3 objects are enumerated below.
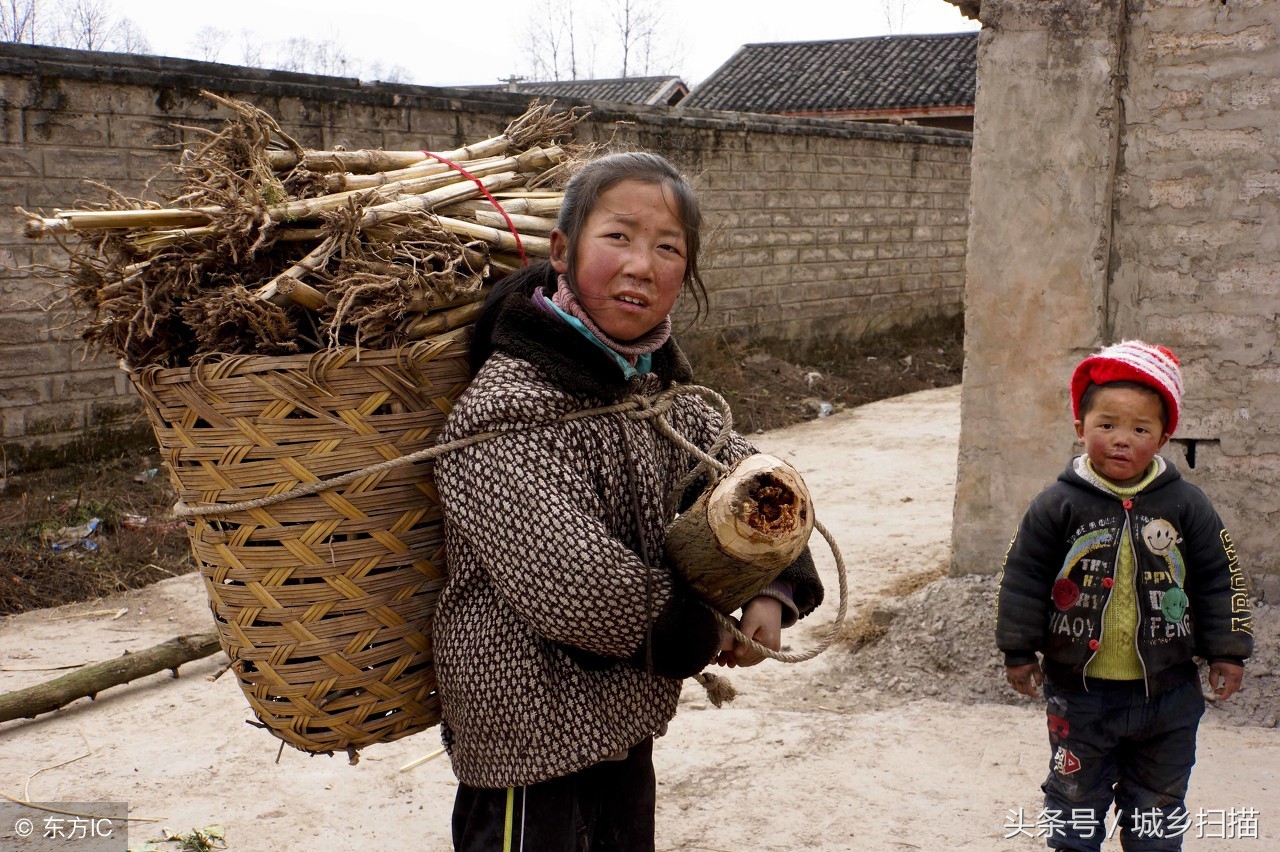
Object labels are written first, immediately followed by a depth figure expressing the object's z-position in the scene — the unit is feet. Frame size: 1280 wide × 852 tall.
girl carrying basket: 4.96
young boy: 7.47
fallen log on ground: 11.37
